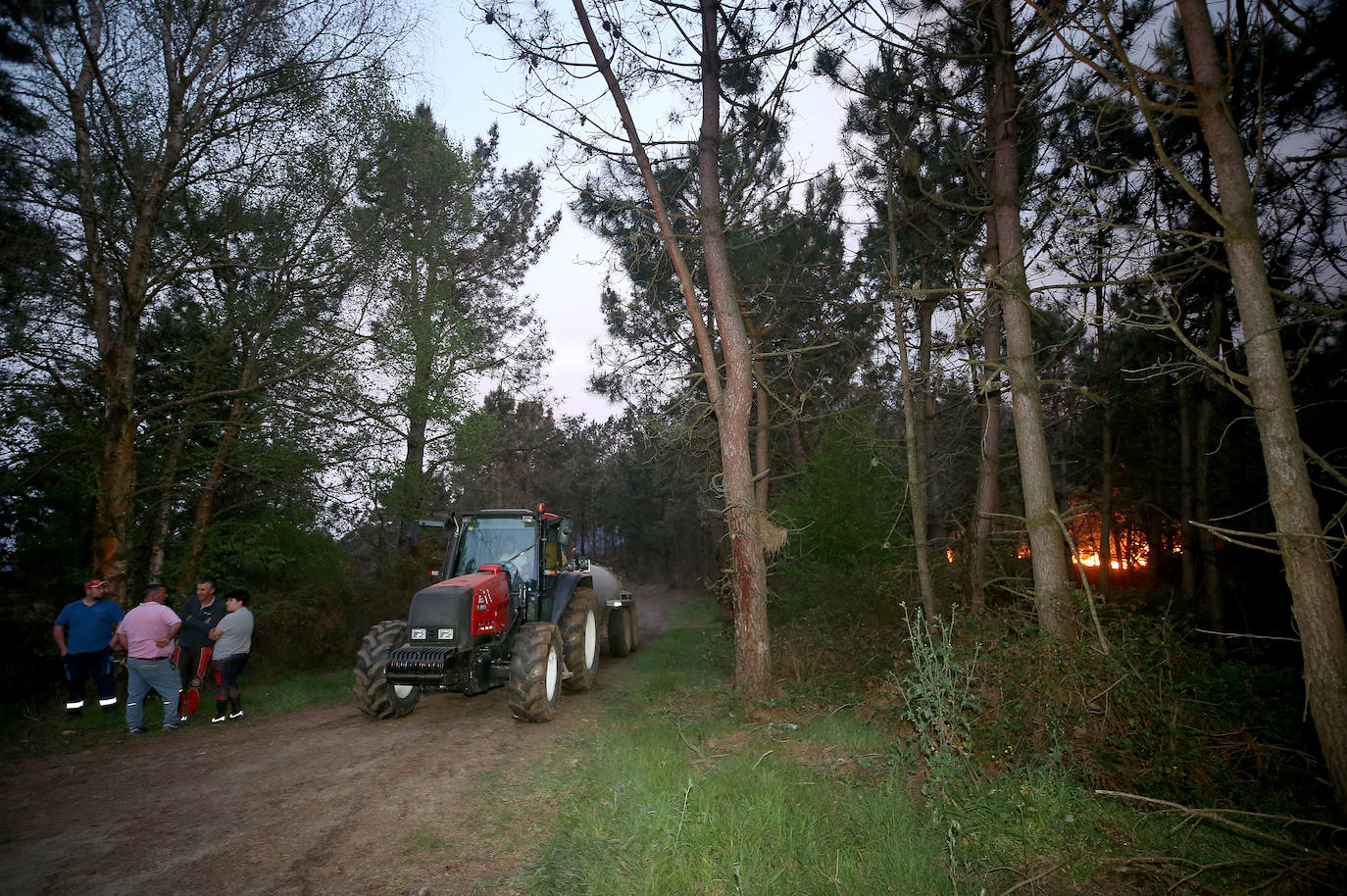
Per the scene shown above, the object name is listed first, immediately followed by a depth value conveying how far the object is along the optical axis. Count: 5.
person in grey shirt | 7.75
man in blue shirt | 7.32
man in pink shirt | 7.00
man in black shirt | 8.04
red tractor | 7.10
